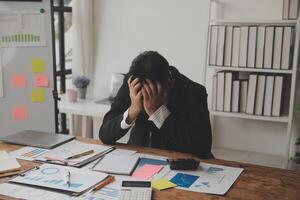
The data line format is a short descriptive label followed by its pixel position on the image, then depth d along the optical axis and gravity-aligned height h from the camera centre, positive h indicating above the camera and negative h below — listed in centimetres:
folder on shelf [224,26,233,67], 277 +6
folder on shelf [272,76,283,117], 269 -30
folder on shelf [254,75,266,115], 273 -29
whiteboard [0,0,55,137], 247 -12
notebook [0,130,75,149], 179 -45
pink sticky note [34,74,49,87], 259 -21
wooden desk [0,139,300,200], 129 -49
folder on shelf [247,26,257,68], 269 +5
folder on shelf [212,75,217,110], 289 -31
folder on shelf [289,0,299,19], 259 +32
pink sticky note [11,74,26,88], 253 -21
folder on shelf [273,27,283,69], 262 +5
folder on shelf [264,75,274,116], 272 -30
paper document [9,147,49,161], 163 -47
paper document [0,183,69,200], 126 -50
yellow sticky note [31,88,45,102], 259 -32
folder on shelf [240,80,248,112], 280 -31
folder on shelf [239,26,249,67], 271 +6
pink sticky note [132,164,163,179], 144 -48
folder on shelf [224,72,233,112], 283 -28
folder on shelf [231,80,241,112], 281 -32
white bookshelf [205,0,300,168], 264 -47
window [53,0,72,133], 356 +3
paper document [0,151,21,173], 148 -47
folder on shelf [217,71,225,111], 285 -28
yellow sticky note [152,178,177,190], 134 -49
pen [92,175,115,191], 133 -48
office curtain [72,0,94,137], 344 +7
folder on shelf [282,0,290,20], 263 +33
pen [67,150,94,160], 163 -46
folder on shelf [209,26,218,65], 282 +6
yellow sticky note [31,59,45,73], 257 -11
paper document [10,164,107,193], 133 -48
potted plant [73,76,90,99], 330 -30
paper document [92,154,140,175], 148 -47
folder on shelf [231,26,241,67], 275 +6
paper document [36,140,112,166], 160 -47
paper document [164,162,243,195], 135 -48
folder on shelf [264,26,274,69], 264 +5
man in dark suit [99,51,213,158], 183 -31
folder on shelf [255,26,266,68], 266 +6
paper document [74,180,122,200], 125 -49
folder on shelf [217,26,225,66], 279 +6
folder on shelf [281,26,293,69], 259 +6
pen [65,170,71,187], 136 -48
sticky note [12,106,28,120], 255 -44
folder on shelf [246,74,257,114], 275 -29
